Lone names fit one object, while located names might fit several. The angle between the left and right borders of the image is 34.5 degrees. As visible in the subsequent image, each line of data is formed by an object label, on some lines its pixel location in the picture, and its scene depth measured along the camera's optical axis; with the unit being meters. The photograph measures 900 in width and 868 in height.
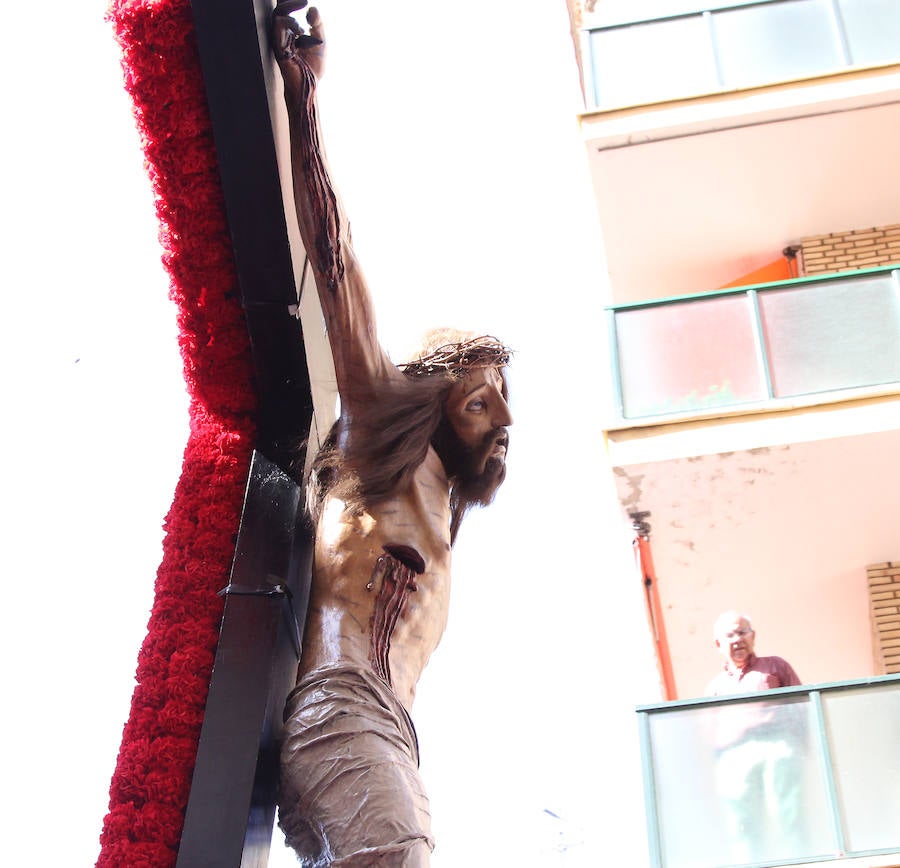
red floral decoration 3.62
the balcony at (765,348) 9.81
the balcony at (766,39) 11.74
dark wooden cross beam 3.57
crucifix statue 3.55
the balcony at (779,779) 7.85
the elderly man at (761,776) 7.91
